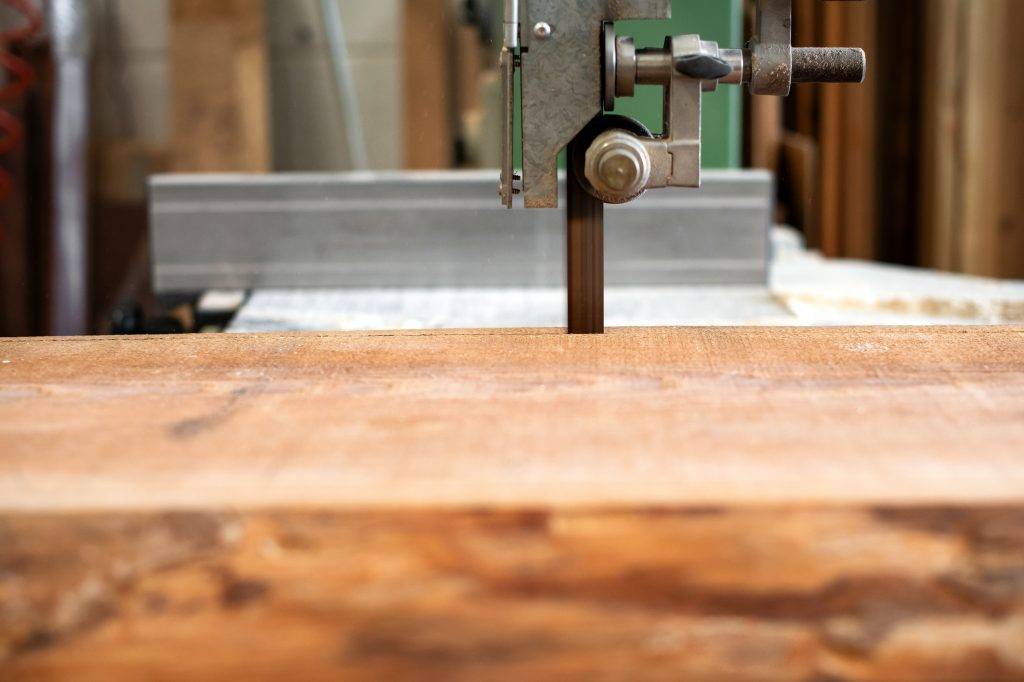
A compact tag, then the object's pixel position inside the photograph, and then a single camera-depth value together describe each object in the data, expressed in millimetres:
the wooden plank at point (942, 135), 2732
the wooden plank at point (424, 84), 3834
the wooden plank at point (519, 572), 506
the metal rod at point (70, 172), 3305
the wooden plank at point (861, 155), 3359
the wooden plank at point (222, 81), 3555
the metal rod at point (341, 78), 3254
